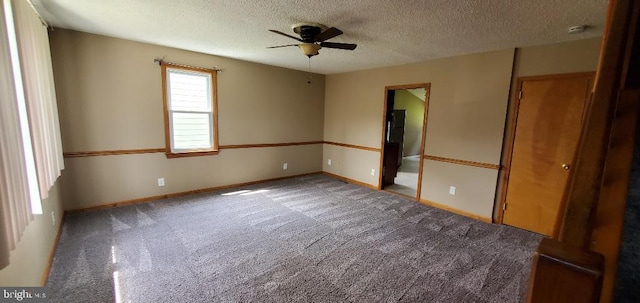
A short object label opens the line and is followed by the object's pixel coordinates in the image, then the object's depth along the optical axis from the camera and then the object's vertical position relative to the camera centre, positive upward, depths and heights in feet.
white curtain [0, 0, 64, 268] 4.06 -0.18
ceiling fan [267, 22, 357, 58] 8.34 +2.83
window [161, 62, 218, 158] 12.49 +0.45
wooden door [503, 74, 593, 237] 9.28 -0.63
